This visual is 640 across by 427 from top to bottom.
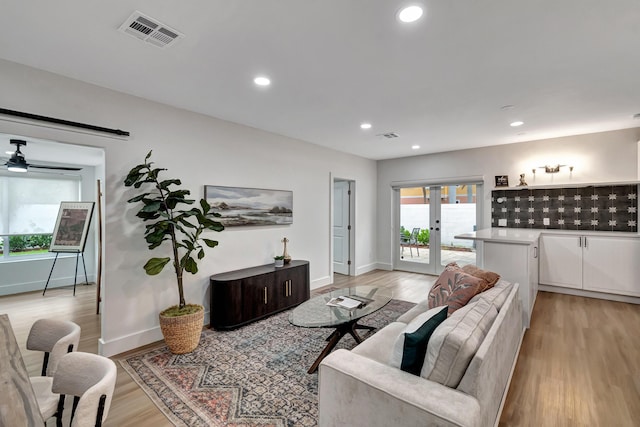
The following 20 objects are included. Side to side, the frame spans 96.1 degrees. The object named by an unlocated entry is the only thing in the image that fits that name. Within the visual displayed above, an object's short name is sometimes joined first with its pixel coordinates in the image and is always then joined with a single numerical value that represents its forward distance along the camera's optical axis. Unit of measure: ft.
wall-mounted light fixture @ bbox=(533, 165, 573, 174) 15.75
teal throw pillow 4.76
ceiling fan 12.04
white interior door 20.89
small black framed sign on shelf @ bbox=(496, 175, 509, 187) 17.26
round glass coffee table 8.38
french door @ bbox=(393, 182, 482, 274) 19.35
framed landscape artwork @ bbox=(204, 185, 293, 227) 12.32
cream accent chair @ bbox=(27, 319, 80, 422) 4.83
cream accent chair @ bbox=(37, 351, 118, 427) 4.20
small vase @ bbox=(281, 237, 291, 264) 14.26
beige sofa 4.01
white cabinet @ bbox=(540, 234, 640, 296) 13.93
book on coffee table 9.51
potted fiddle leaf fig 9.20
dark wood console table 11.18
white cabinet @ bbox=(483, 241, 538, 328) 10.59
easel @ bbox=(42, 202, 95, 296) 16.28
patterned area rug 6.59
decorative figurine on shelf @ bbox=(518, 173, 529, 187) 16.67
